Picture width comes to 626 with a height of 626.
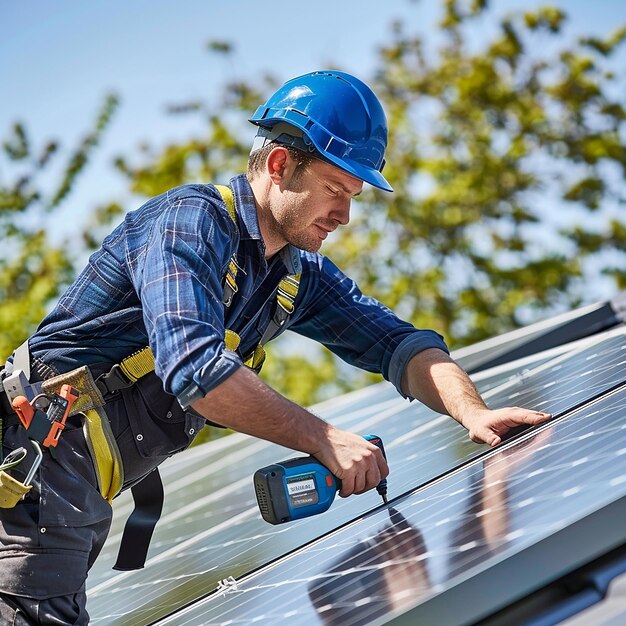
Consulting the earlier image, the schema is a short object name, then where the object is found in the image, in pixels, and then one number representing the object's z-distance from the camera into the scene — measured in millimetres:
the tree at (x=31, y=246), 14547
